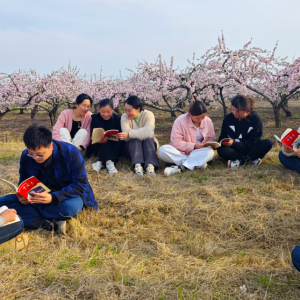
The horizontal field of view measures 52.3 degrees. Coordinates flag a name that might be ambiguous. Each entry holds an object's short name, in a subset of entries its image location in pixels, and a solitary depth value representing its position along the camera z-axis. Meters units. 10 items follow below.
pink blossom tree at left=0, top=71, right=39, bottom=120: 13.63
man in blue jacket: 2.80
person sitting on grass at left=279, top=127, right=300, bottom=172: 4.36
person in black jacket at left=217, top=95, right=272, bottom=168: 4.92
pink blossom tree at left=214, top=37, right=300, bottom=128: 10.03
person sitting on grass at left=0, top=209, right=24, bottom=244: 2.41
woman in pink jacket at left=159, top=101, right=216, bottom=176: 4.77
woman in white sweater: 4.77
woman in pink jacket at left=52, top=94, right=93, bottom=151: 4.91
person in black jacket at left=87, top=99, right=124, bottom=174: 4.84
